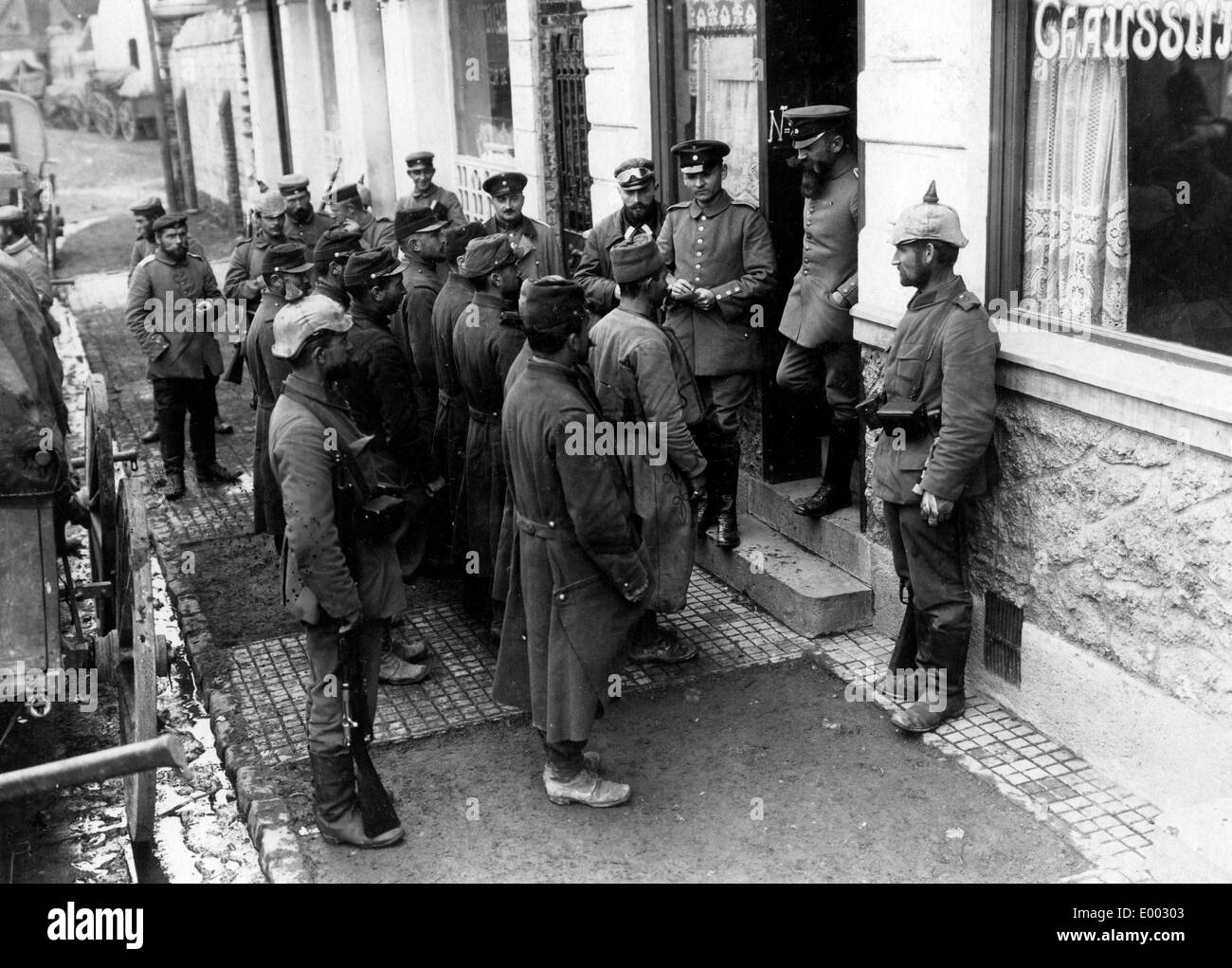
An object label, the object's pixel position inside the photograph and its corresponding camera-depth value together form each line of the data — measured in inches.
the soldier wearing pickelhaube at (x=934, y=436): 214.5
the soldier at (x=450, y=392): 272.7
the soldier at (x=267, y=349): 287.9
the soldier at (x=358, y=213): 421.4
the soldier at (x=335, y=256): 287.0
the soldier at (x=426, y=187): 404.5
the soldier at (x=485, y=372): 253.6
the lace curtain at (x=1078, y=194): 212.8
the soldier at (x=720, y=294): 285.9
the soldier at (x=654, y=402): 235.0
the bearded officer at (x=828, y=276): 267.9
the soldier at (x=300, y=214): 412.8
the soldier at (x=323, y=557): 188.7
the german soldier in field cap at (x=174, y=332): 377.4
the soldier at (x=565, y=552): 198.4
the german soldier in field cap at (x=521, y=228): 337.1
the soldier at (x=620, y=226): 301.4
